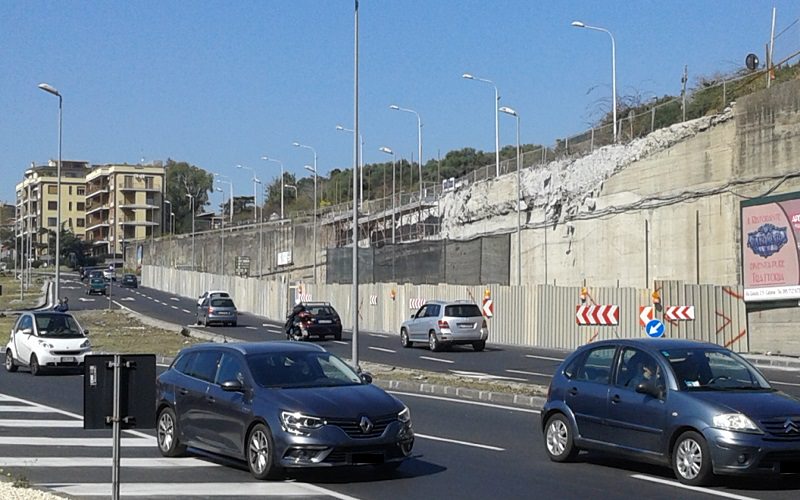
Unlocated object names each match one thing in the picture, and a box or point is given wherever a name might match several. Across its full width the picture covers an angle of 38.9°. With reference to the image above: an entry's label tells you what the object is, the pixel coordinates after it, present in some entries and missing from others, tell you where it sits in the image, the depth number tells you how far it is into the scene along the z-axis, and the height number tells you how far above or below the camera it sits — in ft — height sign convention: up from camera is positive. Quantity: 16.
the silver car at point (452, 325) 132.67 -3.82
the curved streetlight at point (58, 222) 152.44 +10.41
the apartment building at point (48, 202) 556.10 +47.34
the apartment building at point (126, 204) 529.04 +41.55
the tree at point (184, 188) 588.50 +56.17
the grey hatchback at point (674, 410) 37.42 -4.15
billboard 115.96 +4.81
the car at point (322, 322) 154.10 -4.05
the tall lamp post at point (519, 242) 170.89 +7.70
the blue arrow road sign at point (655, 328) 76.95 -2.40
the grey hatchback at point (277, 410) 39.86 -4.36
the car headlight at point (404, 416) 41.49 -4.56
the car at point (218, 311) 193.98 -3.29
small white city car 97.40 -4.42
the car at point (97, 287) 315.37 +1.35
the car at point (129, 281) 383.04 +3.70
